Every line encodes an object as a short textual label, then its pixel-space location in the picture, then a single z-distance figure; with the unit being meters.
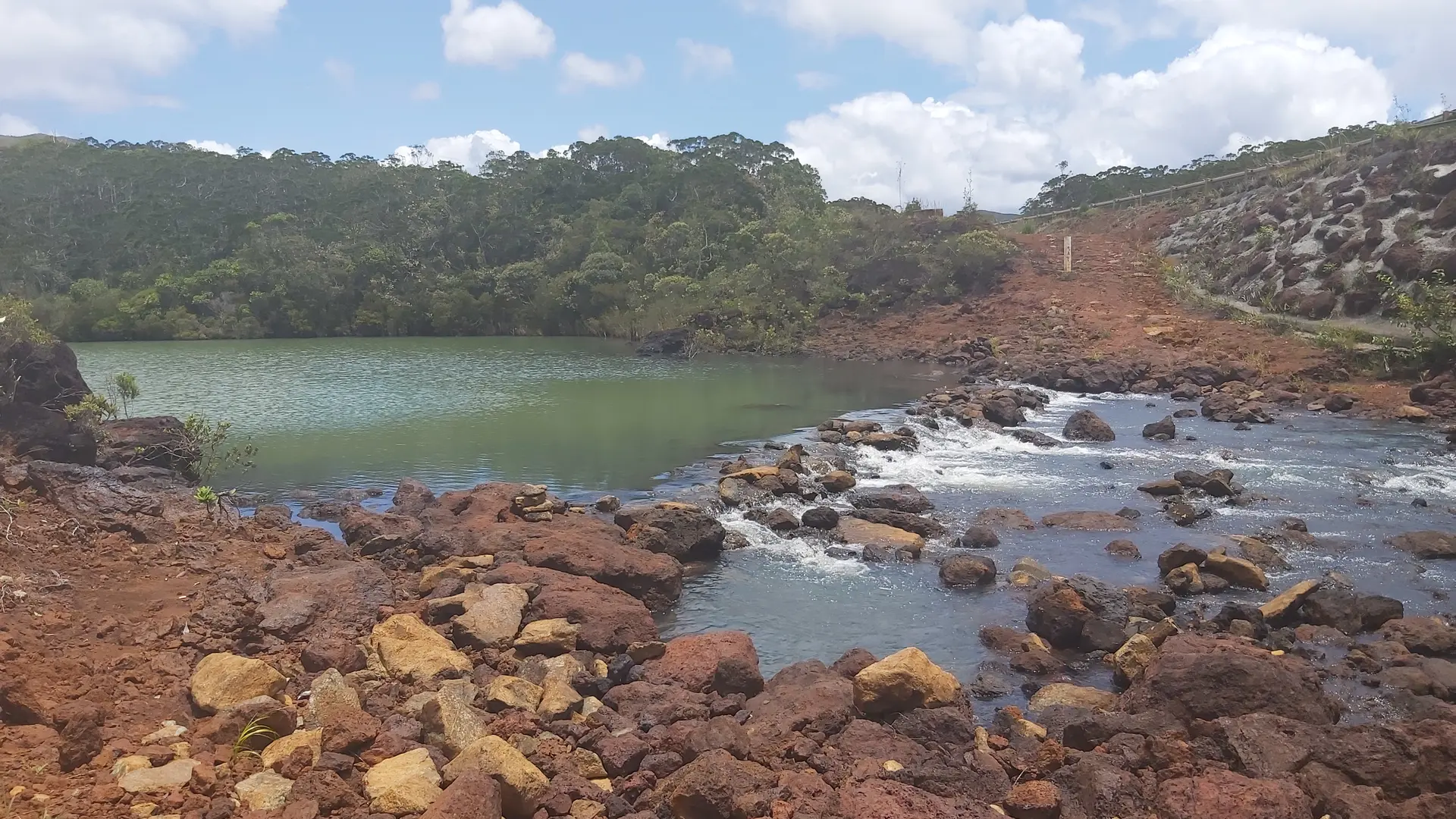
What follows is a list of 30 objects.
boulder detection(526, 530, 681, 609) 10.96
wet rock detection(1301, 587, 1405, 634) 9.42
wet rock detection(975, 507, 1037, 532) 13.83
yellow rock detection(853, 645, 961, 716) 7.27
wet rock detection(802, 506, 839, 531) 13.83
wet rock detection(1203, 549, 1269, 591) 10.86
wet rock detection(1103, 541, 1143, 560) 12.34
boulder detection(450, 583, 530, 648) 8.80
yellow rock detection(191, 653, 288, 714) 6.69
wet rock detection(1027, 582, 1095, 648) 9.36
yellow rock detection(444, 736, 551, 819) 5.72
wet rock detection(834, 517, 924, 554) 12.74
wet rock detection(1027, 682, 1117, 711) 7.78
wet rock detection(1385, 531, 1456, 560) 11.76
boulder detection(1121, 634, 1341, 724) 7.05
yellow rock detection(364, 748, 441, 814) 5.48
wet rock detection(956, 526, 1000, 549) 12.88
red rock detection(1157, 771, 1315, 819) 5.44
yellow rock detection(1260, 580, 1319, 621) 9.62
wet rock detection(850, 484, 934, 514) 14.63
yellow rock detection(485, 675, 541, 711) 7.21
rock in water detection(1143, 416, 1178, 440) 20.28
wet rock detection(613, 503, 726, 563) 12.45
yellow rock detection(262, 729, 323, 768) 5.95
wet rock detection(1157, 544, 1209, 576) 11.34
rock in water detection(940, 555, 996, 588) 11.34
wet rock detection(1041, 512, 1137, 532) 13.64
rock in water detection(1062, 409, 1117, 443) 20.59
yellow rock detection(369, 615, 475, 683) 7.82
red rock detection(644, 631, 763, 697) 8.05
